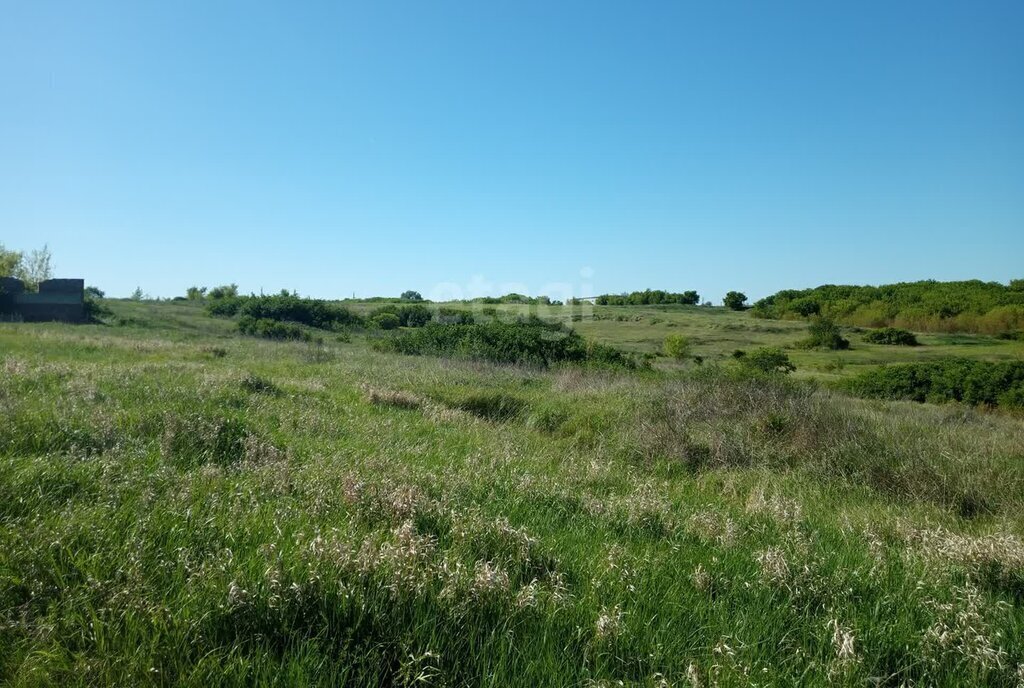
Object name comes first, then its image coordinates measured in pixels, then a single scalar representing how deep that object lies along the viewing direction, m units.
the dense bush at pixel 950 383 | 19.14
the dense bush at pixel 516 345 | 24.28
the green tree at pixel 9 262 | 52.03
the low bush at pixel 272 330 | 39.62
